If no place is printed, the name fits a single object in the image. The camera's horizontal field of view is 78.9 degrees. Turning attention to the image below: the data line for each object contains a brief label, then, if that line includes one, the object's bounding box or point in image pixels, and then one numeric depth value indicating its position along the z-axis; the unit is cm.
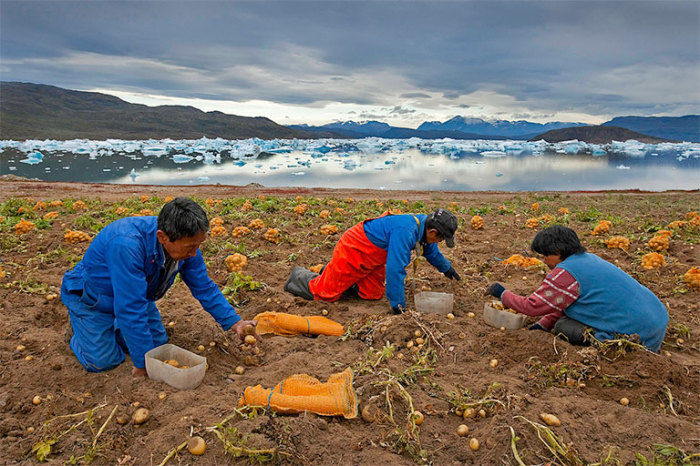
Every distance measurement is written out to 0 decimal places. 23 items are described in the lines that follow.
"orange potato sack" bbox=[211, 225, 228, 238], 812
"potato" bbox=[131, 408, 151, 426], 300
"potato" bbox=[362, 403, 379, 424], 296
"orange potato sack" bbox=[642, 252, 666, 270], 611
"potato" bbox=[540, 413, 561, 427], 271
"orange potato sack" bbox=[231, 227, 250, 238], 802
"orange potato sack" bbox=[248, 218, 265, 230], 855
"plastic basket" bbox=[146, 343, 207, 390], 332
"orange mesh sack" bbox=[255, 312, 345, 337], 450
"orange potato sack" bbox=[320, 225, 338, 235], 837
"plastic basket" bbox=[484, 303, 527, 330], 444
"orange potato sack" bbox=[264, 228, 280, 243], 796
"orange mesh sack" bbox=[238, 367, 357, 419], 290
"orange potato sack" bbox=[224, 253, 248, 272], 636
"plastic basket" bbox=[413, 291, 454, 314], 487
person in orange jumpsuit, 468
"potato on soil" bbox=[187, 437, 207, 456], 258
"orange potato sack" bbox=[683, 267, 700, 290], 532
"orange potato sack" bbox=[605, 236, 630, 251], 709
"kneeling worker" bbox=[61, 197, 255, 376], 324
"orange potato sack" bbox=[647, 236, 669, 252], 686
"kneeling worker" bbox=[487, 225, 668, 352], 365
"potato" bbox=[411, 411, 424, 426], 285
